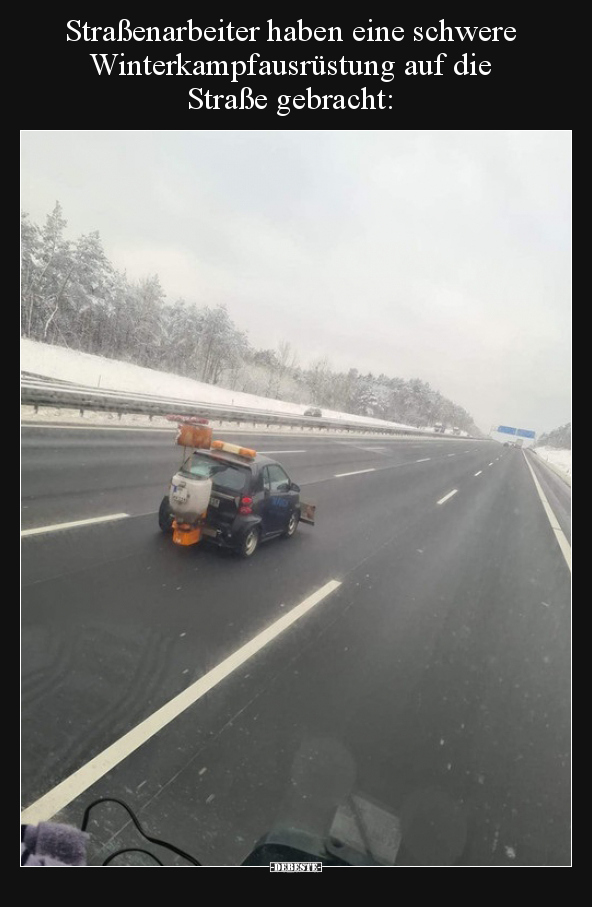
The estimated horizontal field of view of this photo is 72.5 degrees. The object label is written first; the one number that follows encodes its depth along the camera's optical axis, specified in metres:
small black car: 5.97
